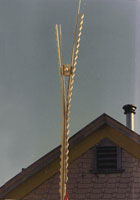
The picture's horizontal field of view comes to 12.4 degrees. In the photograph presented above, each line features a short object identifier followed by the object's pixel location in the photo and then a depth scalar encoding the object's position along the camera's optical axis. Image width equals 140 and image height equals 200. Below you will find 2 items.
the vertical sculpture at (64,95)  5.58
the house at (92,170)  10.12
